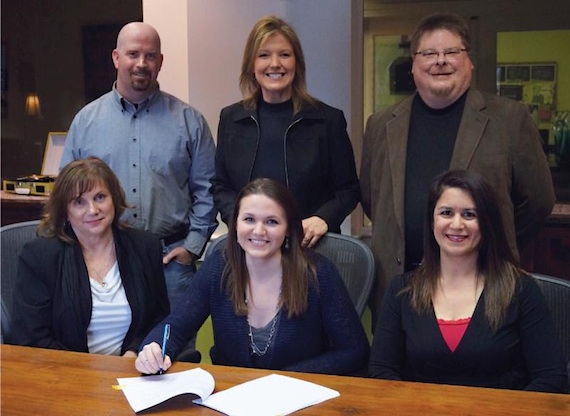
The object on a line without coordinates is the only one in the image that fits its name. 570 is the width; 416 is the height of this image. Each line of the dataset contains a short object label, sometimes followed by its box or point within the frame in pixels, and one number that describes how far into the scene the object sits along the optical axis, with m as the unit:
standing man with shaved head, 2.66
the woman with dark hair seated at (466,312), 1.87
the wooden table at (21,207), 3.93
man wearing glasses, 2.23
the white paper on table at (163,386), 1.58
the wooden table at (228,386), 1.52
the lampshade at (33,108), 5.22
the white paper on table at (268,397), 1.52
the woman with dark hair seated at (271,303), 2.02
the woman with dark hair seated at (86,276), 2.23
